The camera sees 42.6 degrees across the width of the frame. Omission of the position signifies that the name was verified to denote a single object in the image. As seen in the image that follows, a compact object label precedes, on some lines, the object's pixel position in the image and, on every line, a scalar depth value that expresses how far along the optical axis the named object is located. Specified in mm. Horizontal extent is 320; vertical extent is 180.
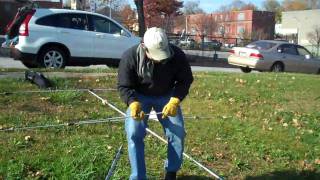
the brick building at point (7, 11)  31000
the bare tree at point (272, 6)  88773
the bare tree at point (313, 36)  49737
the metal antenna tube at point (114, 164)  3800
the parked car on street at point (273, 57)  15854
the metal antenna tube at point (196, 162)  4106
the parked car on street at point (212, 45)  28603
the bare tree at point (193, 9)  68908
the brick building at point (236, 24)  54141
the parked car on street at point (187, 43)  29408
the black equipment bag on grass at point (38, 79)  7156
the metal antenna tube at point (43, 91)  6441
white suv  10343
